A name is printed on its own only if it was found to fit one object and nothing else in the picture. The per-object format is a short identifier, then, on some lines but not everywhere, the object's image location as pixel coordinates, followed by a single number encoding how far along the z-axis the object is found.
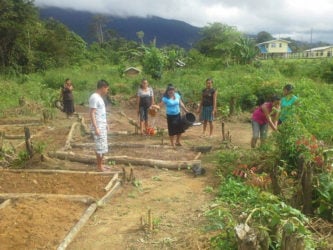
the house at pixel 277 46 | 77.56
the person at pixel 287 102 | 5.62
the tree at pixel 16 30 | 25.53
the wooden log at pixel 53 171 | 6.36
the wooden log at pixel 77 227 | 4.09
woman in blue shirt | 8.12
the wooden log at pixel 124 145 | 8.20
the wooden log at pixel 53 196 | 5.21
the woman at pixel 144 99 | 9.15
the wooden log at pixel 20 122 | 11.96
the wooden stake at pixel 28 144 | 6.93
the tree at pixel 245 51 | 29.23
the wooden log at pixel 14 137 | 9.67
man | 6.17
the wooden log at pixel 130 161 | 6.87
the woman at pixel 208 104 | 8.88
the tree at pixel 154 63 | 21.45
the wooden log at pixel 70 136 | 8.29
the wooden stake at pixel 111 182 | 5.69
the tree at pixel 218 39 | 33.06
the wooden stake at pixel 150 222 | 4.46
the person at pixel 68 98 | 12.22
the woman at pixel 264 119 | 6.84
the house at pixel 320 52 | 75.19
